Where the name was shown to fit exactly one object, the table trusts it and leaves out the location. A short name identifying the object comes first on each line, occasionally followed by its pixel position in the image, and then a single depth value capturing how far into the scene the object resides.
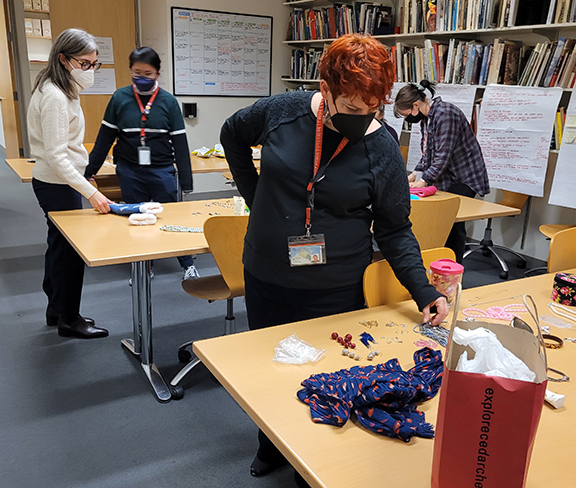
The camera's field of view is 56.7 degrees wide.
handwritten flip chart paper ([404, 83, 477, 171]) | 4.33
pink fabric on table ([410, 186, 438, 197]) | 3.28
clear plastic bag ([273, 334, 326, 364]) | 1.24
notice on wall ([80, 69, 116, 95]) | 6.38
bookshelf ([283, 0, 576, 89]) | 3.86
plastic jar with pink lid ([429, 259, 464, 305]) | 1.52
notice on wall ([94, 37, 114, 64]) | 6.29
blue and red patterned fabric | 0.98
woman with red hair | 1.45
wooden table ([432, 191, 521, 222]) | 2.92
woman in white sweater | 2.38
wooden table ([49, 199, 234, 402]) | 2.04
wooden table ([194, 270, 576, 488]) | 0.88
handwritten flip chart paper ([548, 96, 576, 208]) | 3.72
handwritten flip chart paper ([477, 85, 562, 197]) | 3.90
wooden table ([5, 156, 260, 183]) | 3.48
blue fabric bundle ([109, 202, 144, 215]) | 2.53
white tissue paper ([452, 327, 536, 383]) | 0.74
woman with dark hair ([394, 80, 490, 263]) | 3.46
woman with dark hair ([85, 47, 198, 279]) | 3.05
